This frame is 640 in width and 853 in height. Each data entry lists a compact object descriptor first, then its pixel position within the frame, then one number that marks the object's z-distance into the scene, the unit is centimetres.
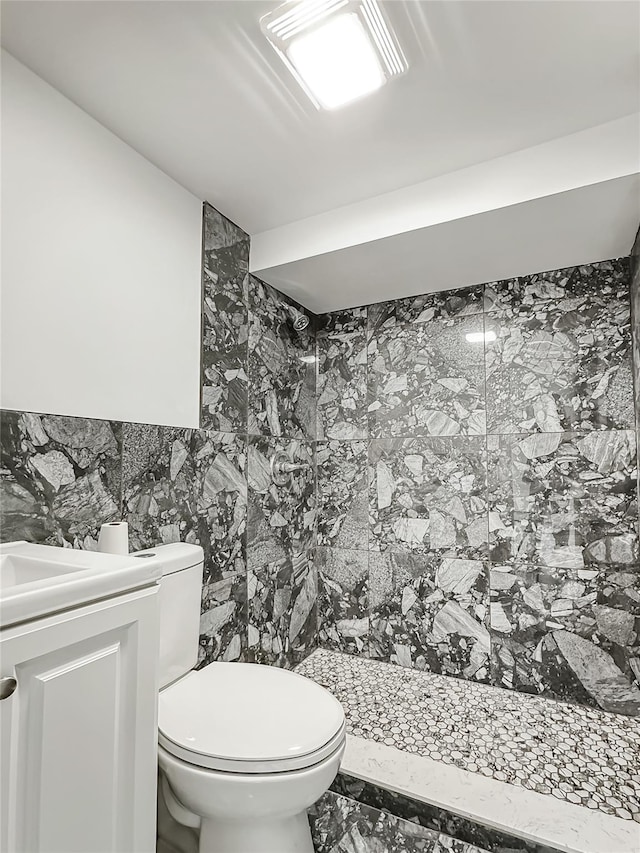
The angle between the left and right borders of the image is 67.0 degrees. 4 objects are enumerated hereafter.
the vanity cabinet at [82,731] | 81
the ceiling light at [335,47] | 121
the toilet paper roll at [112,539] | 144
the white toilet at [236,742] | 120
